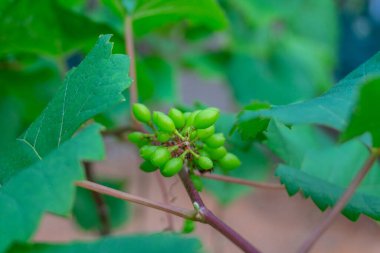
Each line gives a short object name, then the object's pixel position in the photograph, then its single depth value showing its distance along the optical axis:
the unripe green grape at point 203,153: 0.38
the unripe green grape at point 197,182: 0.39
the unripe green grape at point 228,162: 0.39
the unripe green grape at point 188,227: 0.41
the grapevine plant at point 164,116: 0.33
